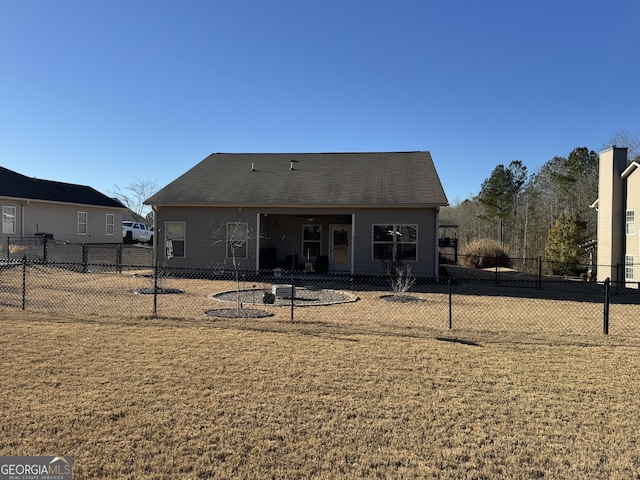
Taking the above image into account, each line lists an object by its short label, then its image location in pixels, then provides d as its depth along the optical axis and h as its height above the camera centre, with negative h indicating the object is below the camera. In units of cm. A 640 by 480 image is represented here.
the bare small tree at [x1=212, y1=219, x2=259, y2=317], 1645 +37
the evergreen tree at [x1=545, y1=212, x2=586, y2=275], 2356 +31
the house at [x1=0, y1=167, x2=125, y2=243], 2209 +177
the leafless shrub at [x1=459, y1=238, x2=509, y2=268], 2659 -35
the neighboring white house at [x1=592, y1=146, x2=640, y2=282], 1786 +151
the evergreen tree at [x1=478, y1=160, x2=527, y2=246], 4062 +545
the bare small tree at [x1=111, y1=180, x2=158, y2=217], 5920 +550
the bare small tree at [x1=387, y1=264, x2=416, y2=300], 1495 -94
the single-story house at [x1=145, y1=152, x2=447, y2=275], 1565 +108
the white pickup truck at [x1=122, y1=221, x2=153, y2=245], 3381 +73
